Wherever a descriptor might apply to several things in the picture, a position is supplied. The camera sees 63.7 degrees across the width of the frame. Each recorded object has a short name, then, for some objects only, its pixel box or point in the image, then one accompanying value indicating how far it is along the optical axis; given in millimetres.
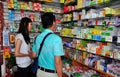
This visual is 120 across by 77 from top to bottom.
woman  1944
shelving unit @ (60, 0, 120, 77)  2081
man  1386
